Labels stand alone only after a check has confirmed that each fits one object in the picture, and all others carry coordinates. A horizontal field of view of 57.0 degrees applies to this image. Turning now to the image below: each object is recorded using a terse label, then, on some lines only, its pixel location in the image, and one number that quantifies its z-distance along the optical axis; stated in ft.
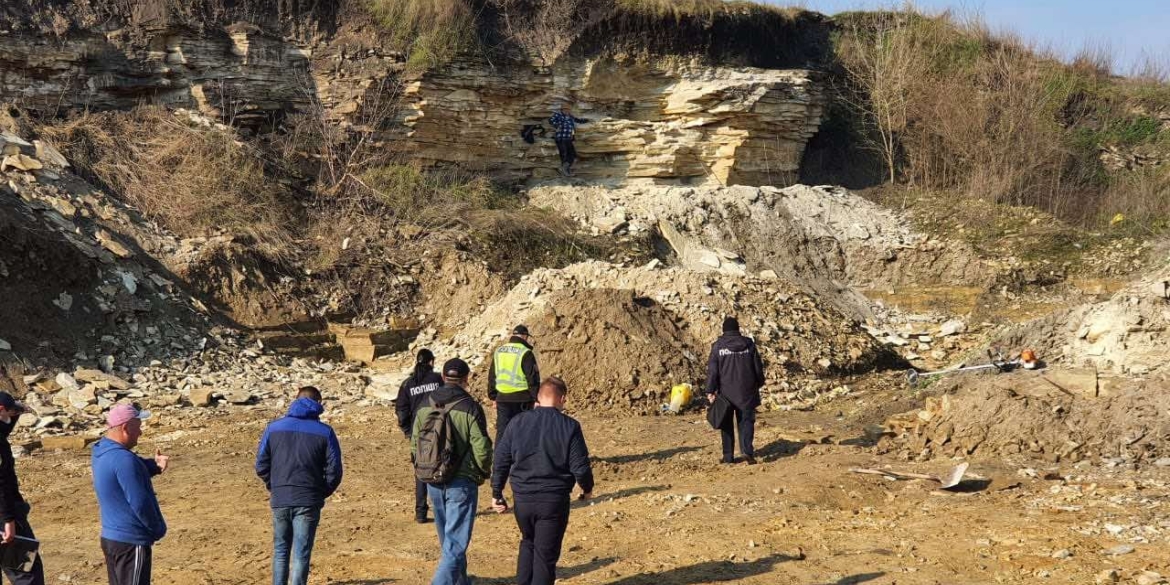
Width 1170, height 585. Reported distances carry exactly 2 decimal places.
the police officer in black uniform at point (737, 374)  35.14
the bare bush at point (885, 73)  94.32
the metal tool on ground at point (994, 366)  44.45
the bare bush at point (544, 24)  84.94
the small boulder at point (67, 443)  41.11
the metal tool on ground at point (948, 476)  31.30
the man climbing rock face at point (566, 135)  85.71
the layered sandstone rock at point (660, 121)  84.64
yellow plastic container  46.55
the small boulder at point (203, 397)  48.19
